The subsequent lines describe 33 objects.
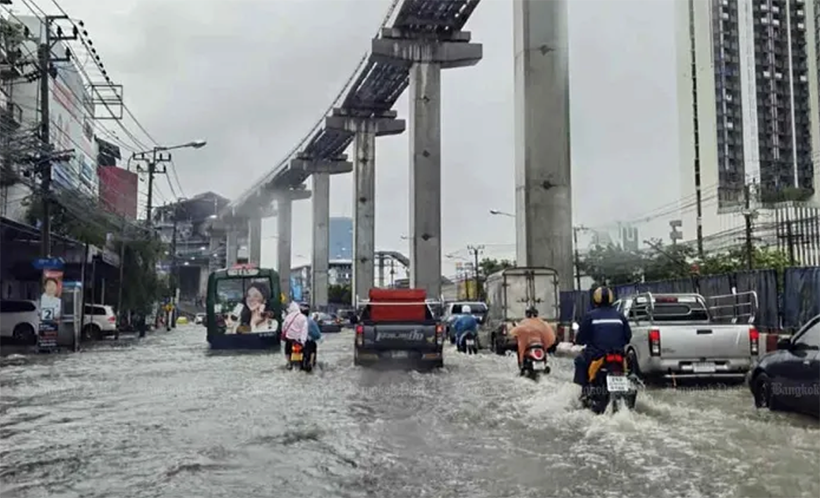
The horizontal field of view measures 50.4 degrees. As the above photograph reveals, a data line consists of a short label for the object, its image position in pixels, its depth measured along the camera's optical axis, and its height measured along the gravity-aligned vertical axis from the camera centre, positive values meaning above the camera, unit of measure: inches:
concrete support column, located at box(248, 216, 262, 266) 3767.2 +324.4
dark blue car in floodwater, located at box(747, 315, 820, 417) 371.2 -29.2
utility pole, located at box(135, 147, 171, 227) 2019.6 +349.0
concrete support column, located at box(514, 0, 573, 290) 1214.9 +243.2
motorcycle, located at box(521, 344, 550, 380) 582.2 -31.9
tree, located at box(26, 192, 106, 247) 1587.1 +170.4
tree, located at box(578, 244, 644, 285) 1679.4 +96.0
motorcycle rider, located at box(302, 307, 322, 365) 737.6 -20.9
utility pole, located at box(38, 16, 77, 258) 1149.7 +233.9
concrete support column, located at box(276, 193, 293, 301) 3385.8 +305.1
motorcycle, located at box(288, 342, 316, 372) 721.0 -38.1
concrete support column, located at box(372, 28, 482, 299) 1825.8 +377.8
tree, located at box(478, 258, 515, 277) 3703.0 +203.1
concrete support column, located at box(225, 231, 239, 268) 4104.3 +320.3
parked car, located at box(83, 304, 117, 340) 1566.2 -15.2
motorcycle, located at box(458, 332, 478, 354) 971.9 -34.9
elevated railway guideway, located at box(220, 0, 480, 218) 1795.0 +579.6
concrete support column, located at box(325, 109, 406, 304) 2423.7 +376.0
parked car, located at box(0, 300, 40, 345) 1318.9 -10.5
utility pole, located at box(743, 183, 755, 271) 1488.2 +179.1
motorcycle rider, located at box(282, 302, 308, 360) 706.8 -11.7
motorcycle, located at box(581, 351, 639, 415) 385.1 -33.1
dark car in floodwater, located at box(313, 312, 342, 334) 2144.7 -28.9
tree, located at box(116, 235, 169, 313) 1915.6 +88.8
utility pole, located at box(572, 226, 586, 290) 1987.0 +103.6
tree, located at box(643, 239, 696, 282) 1841.8 +104.3
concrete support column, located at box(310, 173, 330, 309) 2925.7 +211.3
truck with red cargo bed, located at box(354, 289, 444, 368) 722.2 -24.7
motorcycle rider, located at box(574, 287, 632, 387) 390.6 -8.6
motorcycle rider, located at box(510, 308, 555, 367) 591.5 -14.8
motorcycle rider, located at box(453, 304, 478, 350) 975.0 -15.0
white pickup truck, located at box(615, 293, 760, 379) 527.8 -24.0
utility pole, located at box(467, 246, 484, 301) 3103.3 +219.5
